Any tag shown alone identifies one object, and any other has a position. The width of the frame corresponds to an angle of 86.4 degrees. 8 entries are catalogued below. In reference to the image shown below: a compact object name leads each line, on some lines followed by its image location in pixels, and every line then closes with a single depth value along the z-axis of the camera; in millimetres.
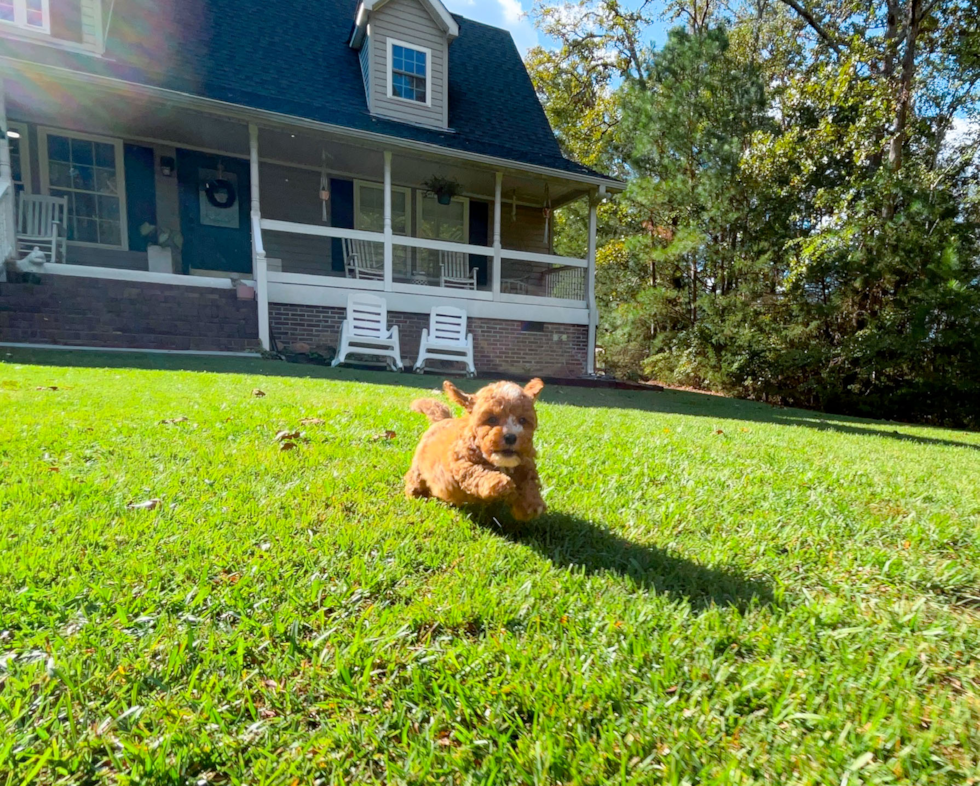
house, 8672
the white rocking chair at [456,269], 12625
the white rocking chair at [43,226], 9242
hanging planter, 11820
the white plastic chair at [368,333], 9242
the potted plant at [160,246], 10518
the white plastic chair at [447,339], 9586
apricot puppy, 1828
